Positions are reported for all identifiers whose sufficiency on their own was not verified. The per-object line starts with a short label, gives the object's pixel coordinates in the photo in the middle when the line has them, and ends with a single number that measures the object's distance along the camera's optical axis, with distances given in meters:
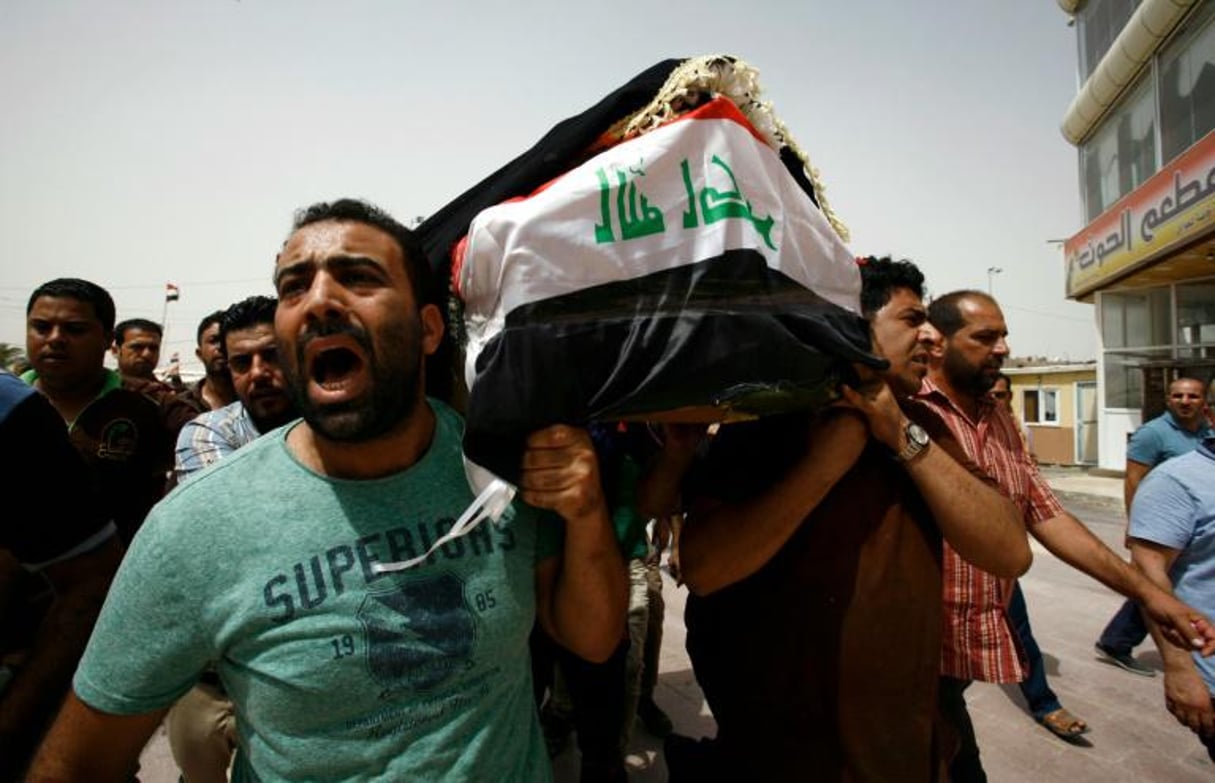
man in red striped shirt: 2.12
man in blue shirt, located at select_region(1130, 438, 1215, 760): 2.42
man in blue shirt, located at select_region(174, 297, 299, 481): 2.47
